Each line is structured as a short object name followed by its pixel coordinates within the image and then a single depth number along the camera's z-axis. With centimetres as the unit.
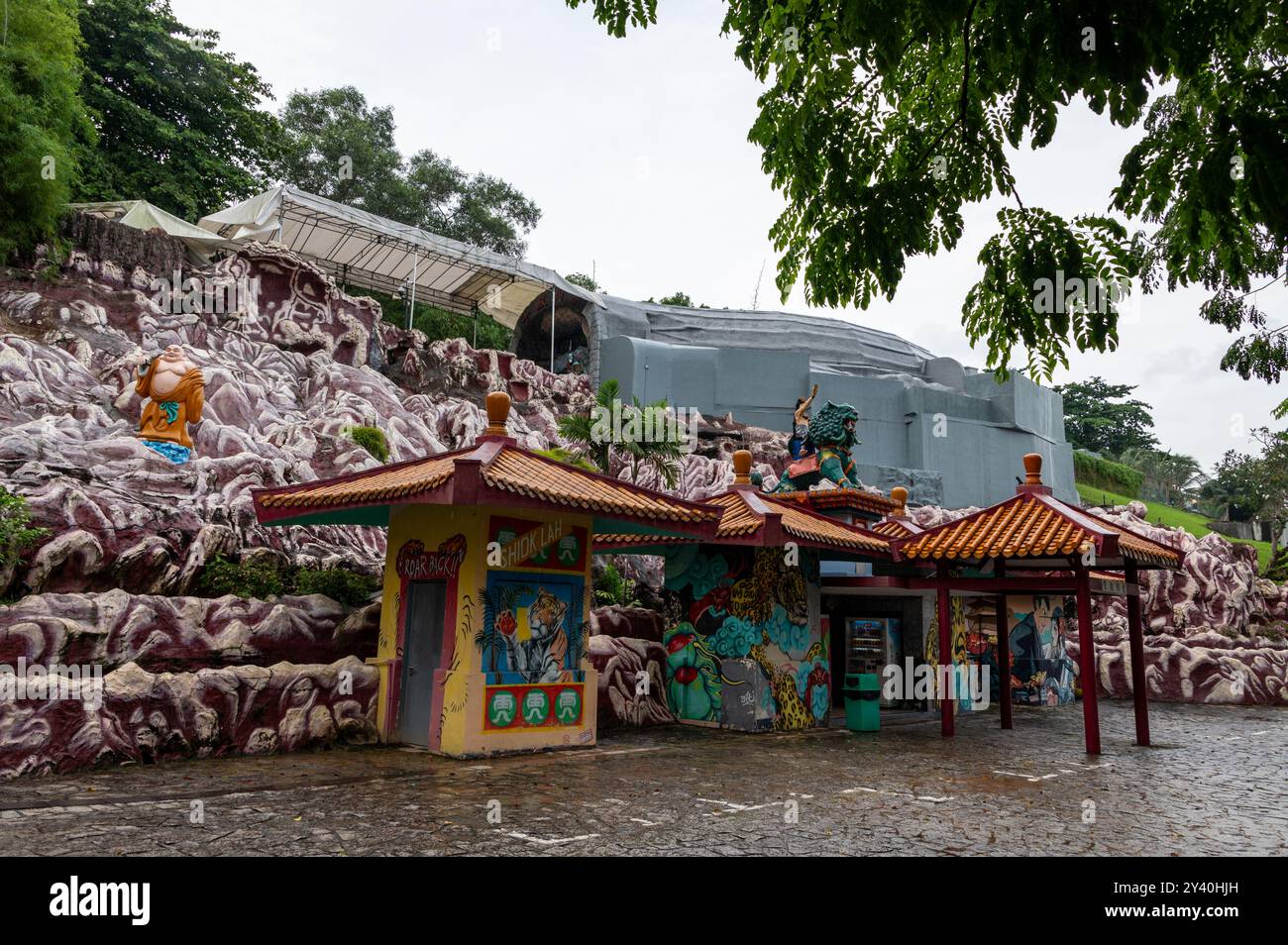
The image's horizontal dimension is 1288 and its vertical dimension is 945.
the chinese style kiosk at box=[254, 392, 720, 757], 1044
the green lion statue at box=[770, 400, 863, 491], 1734
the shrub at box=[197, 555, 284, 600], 1288
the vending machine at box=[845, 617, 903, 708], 1666
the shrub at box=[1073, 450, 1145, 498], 5381
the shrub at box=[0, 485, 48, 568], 1080
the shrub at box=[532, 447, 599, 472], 2205
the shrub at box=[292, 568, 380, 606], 1316
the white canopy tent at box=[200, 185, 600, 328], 2695
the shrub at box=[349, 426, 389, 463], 1891
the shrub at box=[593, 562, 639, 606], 1948
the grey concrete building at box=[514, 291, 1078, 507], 3272
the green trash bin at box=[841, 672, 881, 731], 1398
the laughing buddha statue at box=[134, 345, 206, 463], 1513
